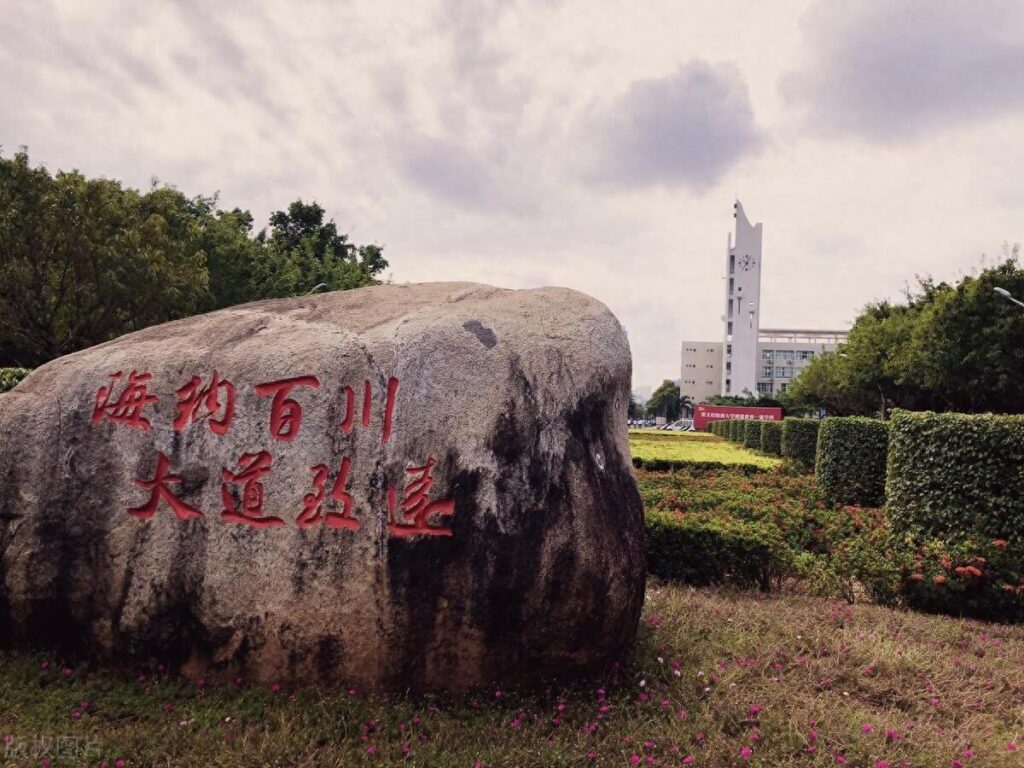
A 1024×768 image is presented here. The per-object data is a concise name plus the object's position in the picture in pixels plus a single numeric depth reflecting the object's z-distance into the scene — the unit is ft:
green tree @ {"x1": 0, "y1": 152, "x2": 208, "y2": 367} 54.90
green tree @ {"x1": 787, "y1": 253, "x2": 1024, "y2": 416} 67.56
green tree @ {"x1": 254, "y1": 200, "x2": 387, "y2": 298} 82.79
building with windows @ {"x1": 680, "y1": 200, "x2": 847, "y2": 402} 261.03
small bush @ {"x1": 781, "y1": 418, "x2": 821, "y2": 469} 58.23
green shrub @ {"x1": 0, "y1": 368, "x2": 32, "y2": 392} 30.48
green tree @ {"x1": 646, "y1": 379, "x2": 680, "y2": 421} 328.90
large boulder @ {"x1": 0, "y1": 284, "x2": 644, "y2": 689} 12.78
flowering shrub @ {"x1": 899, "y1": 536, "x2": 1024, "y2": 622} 19.77
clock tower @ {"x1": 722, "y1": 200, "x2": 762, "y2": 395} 260.83
